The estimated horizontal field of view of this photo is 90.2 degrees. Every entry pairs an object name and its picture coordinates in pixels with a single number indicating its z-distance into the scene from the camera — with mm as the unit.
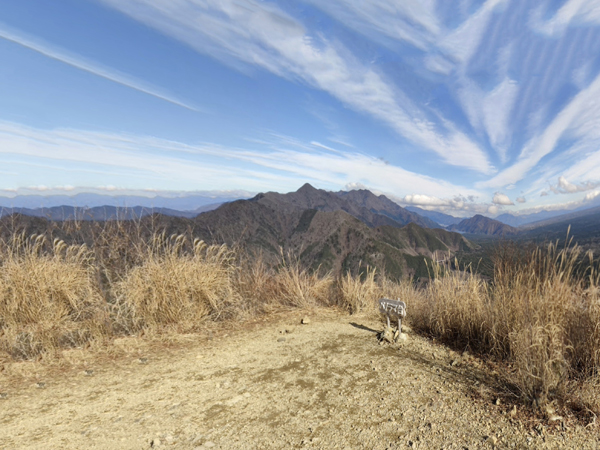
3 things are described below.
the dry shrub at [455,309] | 4195
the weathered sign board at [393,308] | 4286
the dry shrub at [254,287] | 6168
